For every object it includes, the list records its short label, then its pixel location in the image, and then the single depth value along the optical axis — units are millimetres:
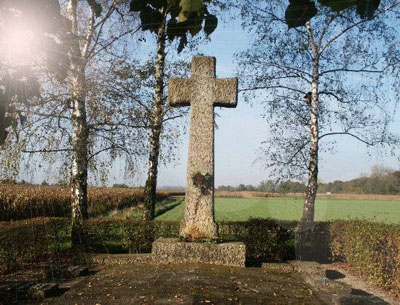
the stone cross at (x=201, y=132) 8602
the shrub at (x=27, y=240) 9023
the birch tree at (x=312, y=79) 13422
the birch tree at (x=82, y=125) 8906
